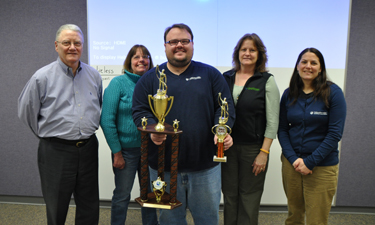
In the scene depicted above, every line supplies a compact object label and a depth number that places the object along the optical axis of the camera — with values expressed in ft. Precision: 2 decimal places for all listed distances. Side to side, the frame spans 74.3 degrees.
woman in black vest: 6.08
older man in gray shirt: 5.69
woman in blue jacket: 5.76
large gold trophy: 4.39
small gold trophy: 4.58
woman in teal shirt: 6.48
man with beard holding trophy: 4.93
